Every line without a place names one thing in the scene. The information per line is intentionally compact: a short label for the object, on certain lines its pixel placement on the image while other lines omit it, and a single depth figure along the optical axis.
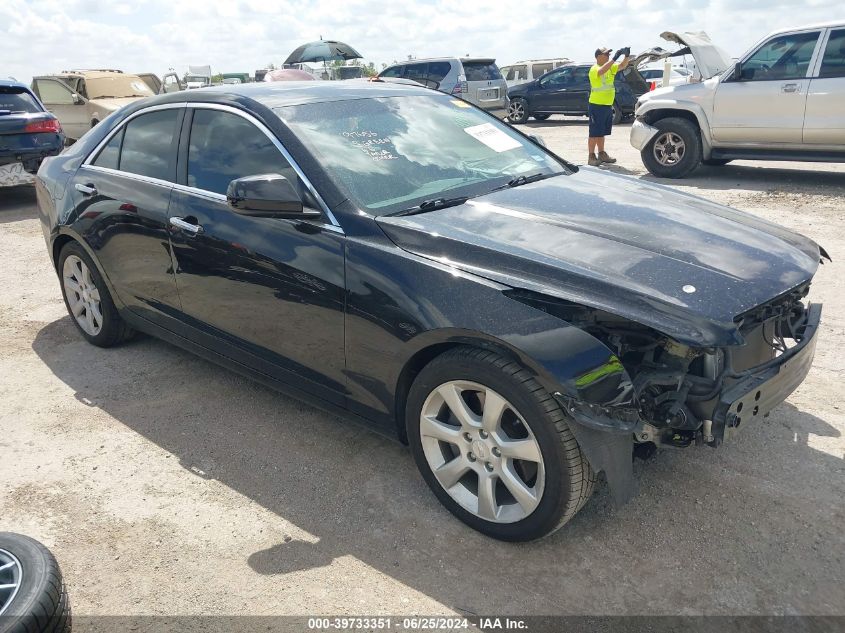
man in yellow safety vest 10.88
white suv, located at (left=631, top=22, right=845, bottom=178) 8.94
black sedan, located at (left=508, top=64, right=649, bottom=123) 18.44
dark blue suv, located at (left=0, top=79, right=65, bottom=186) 9.83
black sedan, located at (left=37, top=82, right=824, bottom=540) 2.60
